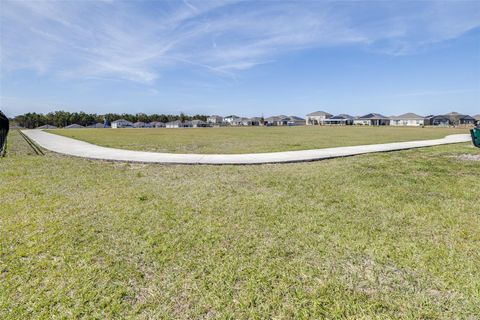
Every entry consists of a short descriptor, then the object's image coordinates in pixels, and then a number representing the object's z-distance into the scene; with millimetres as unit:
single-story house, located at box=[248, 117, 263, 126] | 137250
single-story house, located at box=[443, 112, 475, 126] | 89662
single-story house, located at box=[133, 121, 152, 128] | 116750
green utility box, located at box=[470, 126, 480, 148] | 9883
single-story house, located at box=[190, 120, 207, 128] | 120062
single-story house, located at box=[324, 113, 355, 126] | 113362
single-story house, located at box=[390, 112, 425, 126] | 95688
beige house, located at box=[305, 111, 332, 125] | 127912
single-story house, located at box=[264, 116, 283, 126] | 134000
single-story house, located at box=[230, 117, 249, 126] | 137738
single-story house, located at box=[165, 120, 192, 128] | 120438
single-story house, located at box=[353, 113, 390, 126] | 107312
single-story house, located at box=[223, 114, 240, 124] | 147350
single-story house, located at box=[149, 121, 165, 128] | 123538
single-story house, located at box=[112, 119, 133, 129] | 111525
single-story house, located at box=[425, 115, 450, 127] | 94688
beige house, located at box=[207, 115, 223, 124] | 142625
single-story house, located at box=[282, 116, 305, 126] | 138500
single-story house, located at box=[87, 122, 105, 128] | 109500
